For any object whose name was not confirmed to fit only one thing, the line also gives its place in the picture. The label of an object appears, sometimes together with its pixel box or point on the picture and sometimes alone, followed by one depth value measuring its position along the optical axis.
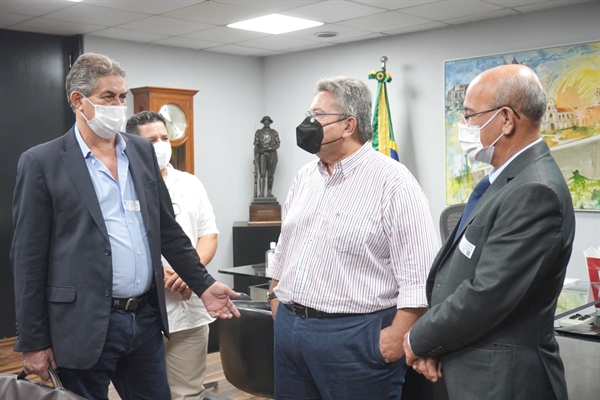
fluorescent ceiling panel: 4.98
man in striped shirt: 1.88
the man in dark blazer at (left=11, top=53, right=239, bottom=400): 1.81
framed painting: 4.62
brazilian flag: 5.52
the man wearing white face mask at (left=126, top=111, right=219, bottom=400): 2.62
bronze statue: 6.24
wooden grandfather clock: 5.50
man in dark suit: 1.45
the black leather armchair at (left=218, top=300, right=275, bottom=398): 2.79
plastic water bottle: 3.84
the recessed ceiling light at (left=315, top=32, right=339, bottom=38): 5.55
